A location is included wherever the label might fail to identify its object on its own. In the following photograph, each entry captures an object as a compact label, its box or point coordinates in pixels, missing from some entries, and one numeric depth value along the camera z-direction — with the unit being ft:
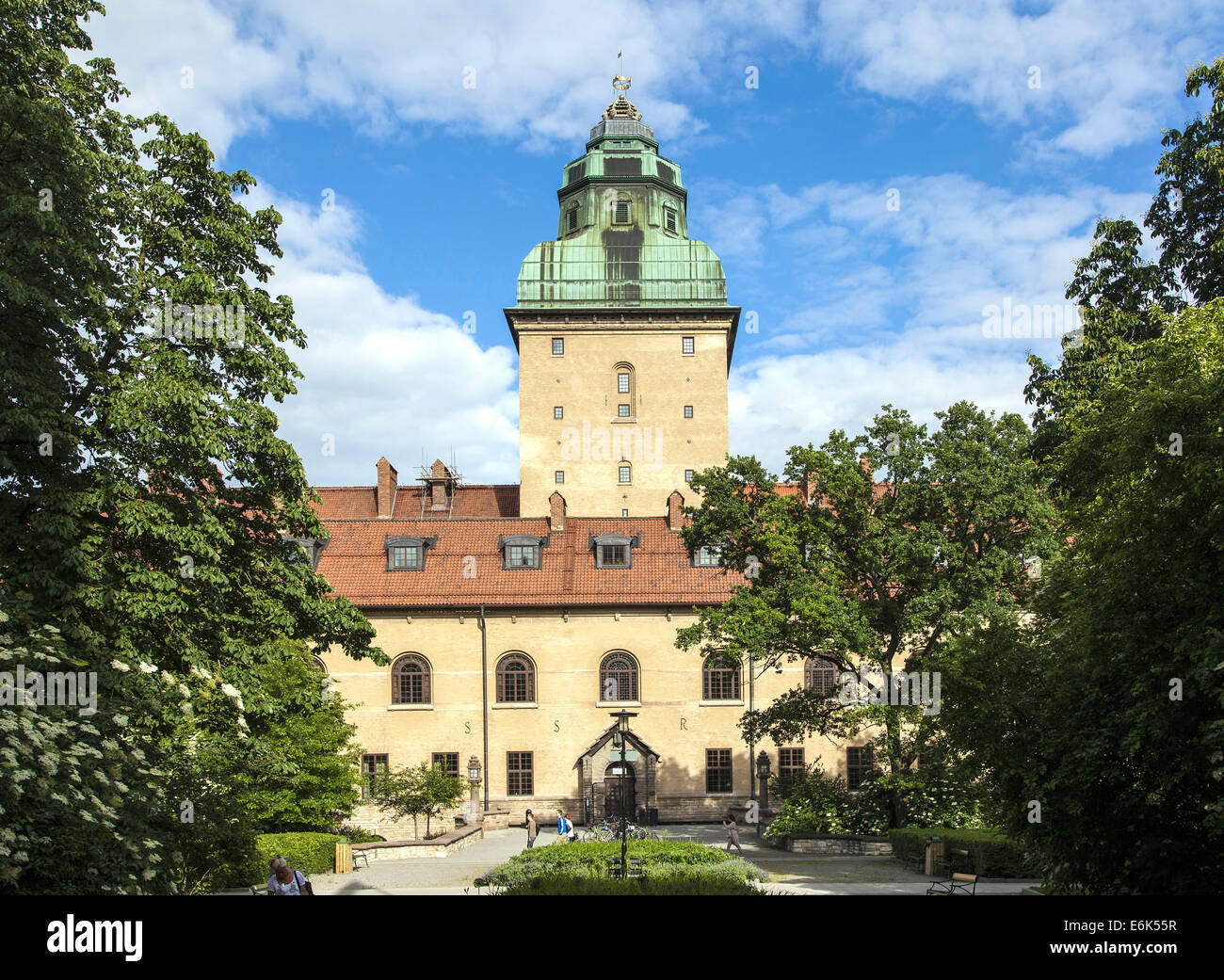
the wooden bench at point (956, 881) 64.95
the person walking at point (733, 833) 99.50
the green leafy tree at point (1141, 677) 42.91
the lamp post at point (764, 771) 130.41
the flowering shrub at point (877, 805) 94.27
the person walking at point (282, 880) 43.42
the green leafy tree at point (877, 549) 87.66
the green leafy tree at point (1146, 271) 76.79
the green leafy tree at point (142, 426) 49.44
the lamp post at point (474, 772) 128.06
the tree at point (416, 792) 116.47
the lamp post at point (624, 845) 61.69
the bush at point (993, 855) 78.28
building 130.00
